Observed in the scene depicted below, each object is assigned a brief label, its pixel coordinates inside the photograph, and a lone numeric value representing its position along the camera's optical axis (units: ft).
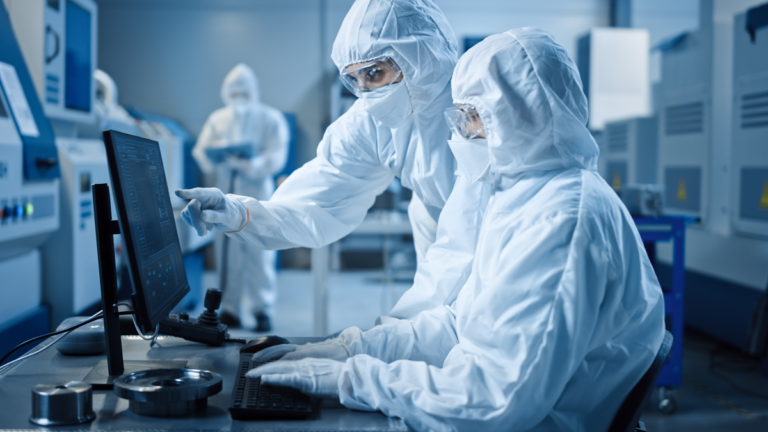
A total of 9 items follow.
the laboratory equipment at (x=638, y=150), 11.35
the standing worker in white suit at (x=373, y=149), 4.30
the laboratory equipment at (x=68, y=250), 6.79
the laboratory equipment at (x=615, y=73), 14.20
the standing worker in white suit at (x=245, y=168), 11.62
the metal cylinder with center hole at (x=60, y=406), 2.41
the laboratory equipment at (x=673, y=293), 7.27
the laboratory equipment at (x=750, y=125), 8.07
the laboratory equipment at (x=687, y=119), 9.62
